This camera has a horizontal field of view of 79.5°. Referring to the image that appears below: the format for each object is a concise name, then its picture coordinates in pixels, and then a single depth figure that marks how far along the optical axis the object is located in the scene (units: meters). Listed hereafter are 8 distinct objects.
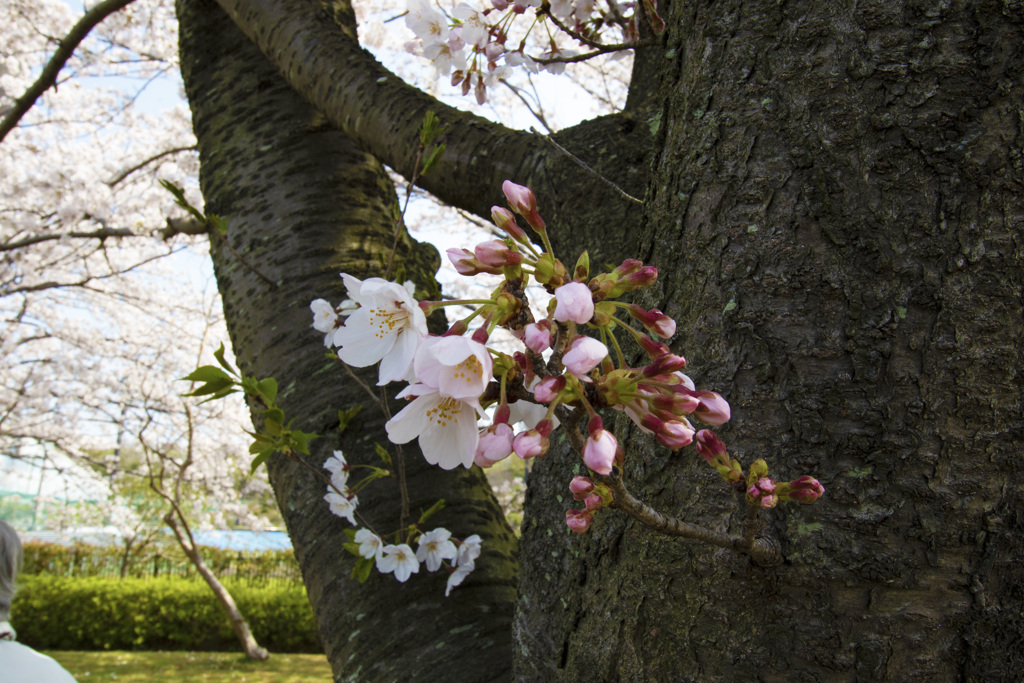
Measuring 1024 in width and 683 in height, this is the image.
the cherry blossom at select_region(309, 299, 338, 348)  1.46
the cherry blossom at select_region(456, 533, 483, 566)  1.37
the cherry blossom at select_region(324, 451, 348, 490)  1.46
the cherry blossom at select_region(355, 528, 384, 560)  1.29
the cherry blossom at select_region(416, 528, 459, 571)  1.37
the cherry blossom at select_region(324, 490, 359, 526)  1.42
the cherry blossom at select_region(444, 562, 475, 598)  1.34
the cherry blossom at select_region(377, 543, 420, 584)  1.31
